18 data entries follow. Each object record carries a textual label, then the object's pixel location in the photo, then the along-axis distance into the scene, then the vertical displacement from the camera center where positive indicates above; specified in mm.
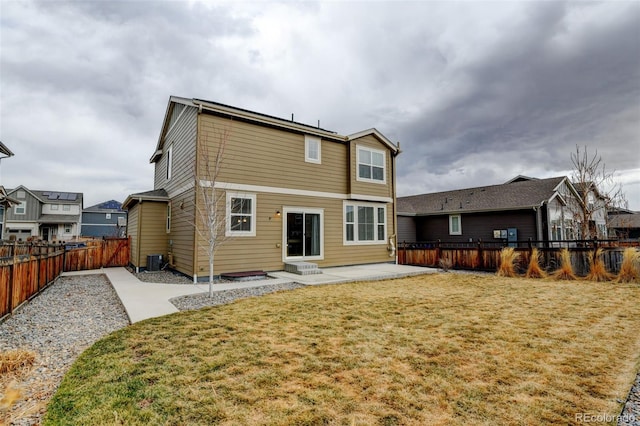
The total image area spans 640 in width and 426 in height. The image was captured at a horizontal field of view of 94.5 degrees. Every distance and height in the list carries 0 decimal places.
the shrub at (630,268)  9219 -1239
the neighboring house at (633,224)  24219 +383
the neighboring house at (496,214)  16562 +987
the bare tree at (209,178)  8992 +1683
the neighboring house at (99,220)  43781 +2065
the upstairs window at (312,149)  11547 +3255
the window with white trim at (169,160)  12504 +3134
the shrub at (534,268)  10539 -1394
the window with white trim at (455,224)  19469 +398
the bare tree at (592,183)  13383 +2187
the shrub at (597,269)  9655 -1330
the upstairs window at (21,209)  32431 +2827
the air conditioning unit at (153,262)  11284 -1103
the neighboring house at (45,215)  32281 +2260
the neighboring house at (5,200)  12811 +1619
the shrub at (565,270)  10117 -1408
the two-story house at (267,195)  9531 +1424
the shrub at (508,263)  11070 -1256
